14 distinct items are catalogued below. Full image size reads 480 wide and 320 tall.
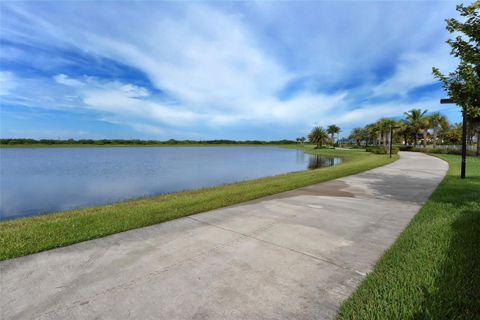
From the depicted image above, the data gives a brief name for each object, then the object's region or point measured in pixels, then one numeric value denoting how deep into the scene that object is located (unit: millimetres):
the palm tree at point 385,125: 50809
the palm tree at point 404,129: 49916
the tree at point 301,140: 130337
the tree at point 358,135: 86938
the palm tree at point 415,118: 47125
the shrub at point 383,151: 33766
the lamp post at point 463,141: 9247
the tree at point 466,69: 4793
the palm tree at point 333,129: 82019
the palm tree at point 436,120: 46031
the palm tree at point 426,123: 46000
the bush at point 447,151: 28034
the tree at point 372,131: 62256
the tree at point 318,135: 74688
